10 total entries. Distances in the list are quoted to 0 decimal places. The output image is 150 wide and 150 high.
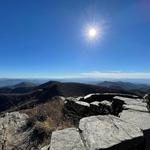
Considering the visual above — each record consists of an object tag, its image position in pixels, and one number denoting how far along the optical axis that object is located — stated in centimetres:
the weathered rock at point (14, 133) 340
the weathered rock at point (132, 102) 426
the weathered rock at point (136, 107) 362
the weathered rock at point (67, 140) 192
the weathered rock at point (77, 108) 510
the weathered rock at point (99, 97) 624
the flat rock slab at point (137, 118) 250
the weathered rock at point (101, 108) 456
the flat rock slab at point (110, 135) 192
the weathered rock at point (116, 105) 424
